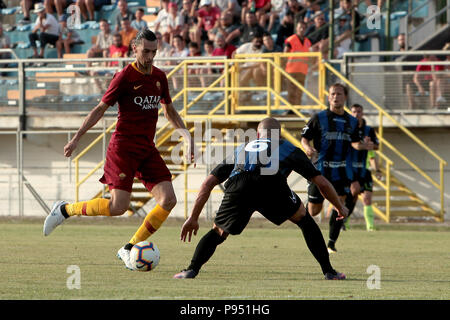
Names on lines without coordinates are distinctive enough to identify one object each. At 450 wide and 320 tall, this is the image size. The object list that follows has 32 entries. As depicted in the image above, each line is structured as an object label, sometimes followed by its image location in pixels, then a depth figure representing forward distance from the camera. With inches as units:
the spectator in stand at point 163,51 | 929.5
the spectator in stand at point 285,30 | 914.7
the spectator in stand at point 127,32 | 964.6
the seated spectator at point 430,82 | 839.1
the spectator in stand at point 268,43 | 868.6
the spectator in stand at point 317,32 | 897.5
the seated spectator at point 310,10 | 921.6
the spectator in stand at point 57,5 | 1066.1
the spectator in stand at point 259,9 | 940.6
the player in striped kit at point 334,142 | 541.0
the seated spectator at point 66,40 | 1028.5
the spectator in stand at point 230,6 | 951.0
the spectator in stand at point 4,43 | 1053.8
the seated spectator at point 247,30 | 891.4
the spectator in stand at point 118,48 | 948.6
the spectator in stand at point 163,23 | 967.6
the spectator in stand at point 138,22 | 977.5
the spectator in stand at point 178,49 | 931.3
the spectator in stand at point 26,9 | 1096.2
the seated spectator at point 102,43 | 970.7
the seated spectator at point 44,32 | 1034.1
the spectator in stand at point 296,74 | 840.3
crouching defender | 381.1
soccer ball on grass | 410.3
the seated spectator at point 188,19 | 957.2
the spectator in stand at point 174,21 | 962.9
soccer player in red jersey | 418.0
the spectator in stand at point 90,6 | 1056.8
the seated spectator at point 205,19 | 953.1
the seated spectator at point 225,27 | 927.7
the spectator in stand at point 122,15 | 995.3
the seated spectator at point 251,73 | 840.9
